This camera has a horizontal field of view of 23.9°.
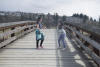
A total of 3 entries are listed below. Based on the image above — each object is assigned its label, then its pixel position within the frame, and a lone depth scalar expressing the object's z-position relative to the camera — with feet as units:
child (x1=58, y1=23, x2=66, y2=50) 35.08
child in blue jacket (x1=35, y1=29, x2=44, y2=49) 33.74
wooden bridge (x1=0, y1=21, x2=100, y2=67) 24.21
